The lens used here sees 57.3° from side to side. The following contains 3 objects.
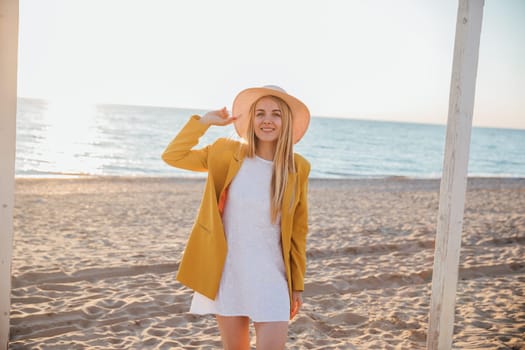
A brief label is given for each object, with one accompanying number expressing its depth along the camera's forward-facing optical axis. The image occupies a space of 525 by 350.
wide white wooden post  3.04
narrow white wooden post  2.84
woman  2.47
